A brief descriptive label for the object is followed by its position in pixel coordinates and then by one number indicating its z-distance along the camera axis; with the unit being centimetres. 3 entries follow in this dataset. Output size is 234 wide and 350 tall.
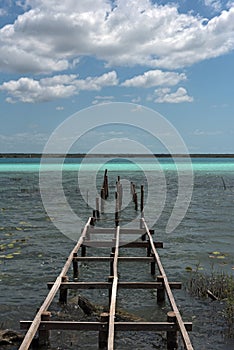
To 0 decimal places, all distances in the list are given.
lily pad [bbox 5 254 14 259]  1339
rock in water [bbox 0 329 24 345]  700
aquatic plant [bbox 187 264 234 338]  801
